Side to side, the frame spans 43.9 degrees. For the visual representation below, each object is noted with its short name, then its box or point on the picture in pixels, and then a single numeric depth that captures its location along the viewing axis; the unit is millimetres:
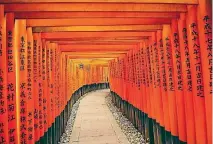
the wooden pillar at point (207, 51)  4012
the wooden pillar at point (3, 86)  4004
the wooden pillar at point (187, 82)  4812
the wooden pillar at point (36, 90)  6215
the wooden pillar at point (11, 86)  4375
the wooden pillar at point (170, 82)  5879
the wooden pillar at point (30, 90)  5503
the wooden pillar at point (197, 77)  4324
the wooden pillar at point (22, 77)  5099
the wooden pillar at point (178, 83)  5336
